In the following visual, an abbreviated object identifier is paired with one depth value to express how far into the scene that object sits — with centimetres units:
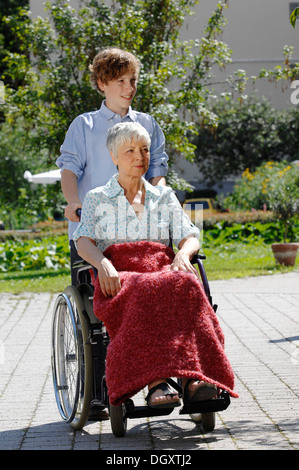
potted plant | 1304
